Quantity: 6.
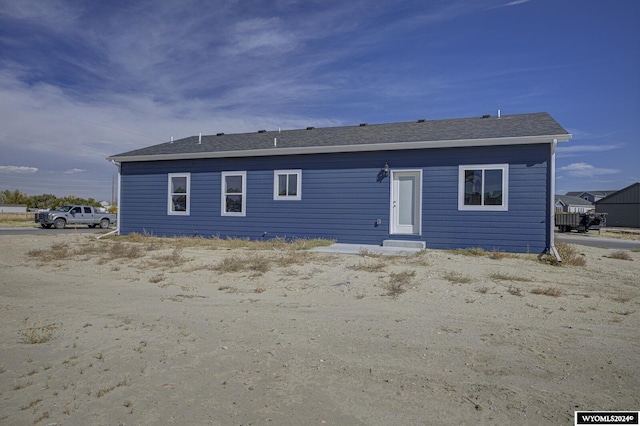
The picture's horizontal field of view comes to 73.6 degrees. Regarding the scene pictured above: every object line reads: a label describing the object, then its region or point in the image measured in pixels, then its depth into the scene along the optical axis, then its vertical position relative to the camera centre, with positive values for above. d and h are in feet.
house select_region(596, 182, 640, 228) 134.41 +3.08
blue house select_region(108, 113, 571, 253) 39.14 +2.84
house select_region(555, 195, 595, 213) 192.72 +5.26
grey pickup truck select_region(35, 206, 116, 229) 84.45 -2.34
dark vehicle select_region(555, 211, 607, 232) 93.15 -1.17
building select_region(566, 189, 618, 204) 246.08 +12.83
